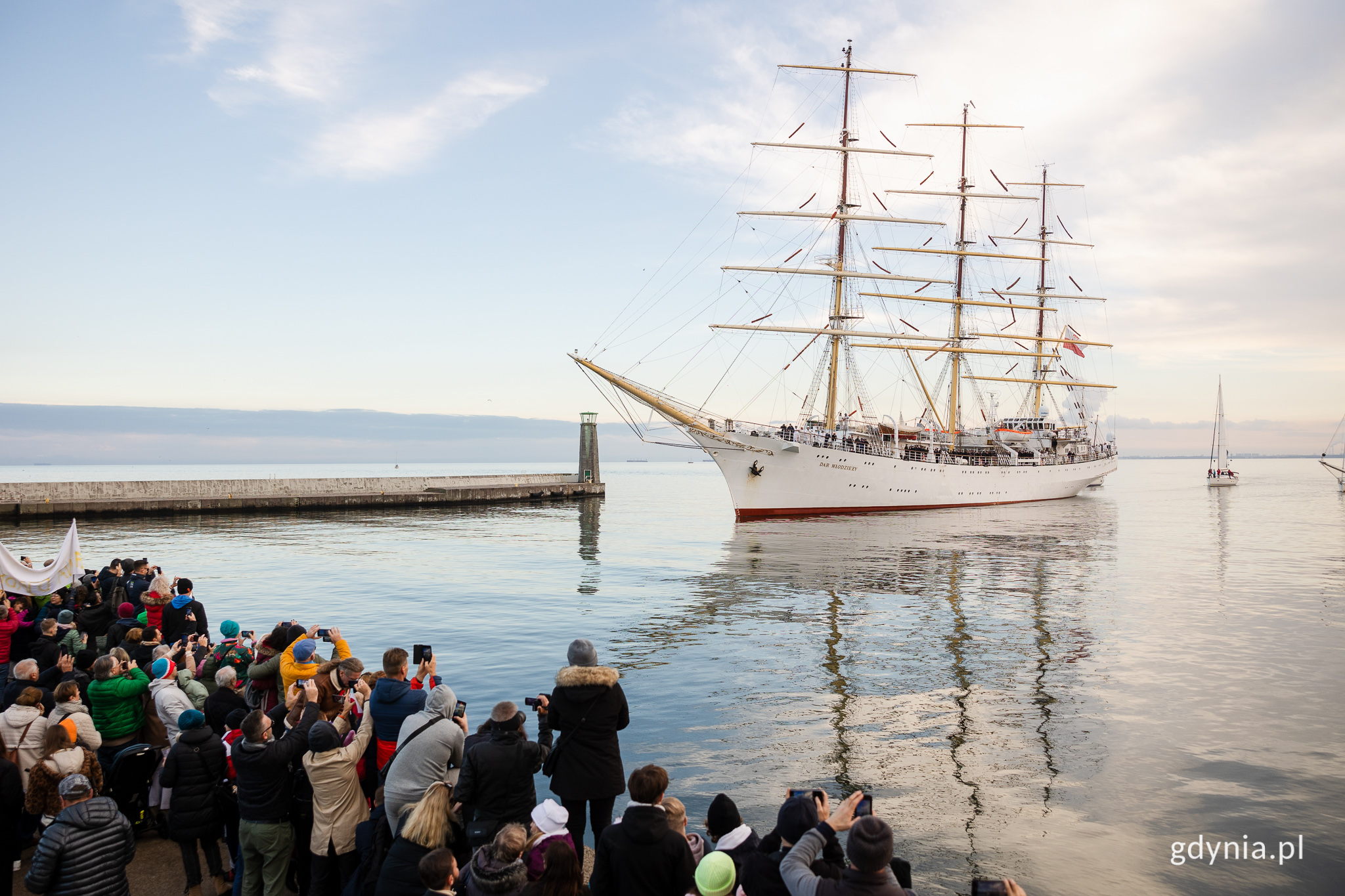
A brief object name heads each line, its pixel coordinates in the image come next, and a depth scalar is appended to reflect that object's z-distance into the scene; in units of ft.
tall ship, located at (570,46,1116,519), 169.58
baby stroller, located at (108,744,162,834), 21.17
